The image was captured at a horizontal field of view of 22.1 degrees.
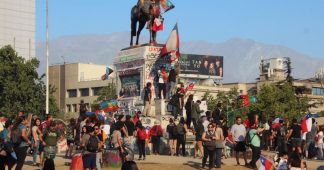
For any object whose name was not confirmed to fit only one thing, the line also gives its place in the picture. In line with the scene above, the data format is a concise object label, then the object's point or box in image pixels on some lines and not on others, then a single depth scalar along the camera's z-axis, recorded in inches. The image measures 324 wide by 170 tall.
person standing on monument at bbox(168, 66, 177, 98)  1581.0
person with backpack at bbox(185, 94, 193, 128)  1378.0
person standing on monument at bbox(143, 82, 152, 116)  1556.3
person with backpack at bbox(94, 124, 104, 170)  934.3
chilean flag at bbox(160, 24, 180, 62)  1592.0
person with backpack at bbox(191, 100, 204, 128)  1358.3
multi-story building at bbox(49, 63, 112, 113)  5620.1
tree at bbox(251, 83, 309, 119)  3176.7
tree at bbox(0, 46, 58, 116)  2962.6
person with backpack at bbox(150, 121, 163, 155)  1283.2
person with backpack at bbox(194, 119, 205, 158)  1184.8
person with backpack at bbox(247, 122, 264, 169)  1103.0
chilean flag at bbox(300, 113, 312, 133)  1336.1
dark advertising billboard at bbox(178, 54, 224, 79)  5541.3
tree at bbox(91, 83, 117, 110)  3727.9
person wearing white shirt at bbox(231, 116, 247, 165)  1119.6
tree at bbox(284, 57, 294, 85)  4197.3
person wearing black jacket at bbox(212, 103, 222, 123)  1284.4
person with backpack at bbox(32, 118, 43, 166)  1037.8
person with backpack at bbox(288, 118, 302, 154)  1219.7
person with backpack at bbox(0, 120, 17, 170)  913.5
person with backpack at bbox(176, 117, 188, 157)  1230.9
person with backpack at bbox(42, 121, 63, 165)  1011.3
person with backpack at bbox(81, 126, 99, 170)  926.4
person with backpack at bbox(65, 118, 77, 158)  1185.0
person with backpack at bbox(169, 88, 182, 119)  1518.2
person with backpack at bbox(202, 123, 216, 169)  1065.5
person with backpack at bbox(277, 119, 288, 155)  1255.8
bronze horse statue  1600.6
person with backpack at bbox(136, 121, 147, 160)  1163.3
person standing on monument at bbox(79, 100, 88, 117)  1301.7
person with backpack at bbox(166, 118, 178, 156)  1243.2
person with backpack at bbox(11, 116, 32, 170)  949.8
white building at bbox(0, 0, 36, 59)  5467.0
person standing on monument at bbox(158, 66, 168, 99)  1581.0
